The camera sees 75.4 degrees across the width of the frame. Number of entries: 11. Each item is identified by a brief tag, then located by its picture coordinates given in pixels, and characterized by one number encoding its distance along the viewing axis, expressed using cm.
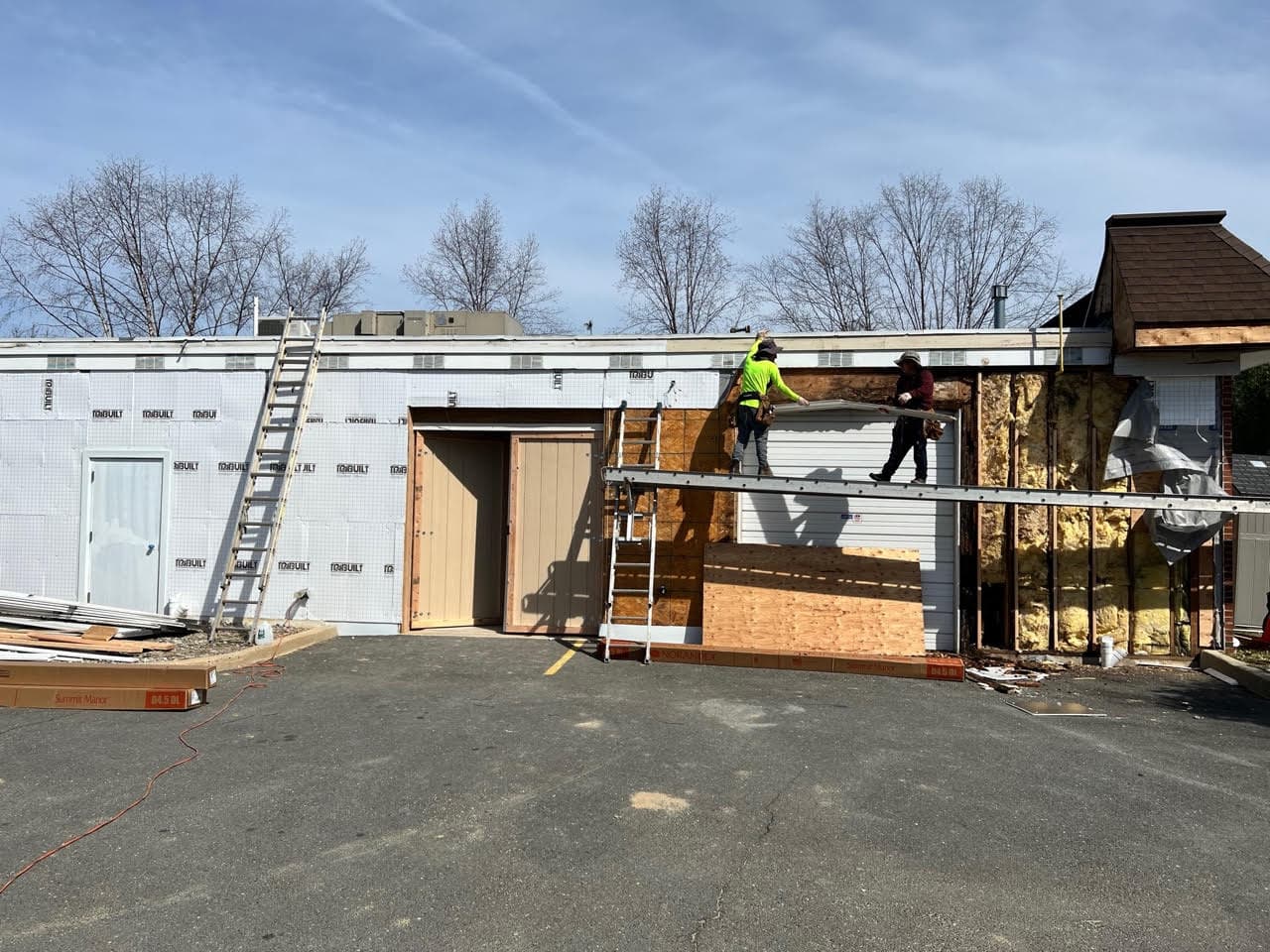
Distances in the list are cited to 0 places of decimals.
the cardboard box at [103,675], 730
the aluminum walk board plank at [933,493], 895
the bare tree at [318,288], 3684
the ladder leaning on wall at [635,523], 1032
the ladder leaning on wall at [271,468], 1095
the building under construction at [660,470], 998
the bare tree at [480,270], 3756
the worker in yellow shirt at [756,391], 965
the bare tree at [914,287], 3378
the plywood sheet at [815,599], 980
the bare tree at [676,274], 3619
